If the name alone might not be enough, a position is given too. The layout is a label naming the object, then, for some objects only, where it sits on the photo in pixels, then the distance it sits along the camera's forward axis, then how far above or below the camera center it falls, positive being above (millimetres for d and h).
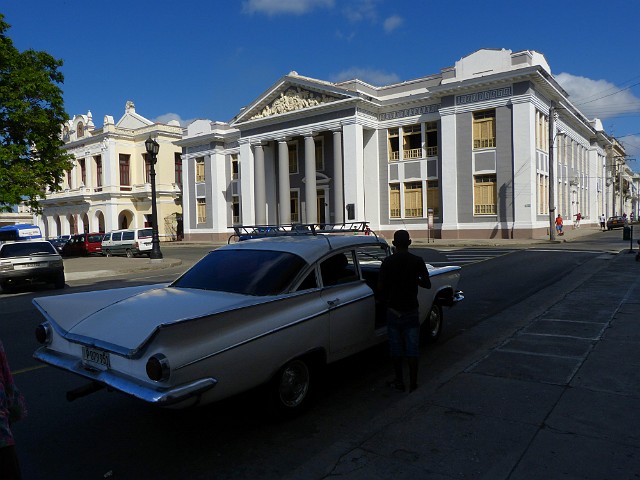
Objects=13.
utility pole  30359 +841
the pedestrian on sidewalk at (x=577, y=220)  46812 -644
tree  25109 +5426
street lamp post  21969 +515
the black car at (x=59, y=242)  38538 -1102
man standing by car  5000 -852
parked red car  34531 -1273
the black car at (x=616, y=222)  51750 -1085
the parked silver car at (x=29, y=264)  14398 -1019
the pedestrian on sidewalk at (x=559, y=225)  35753 -810
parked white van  31422 -1073
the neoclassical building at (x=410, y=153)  33094 +5028
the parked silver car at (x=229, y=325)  3561 -822
